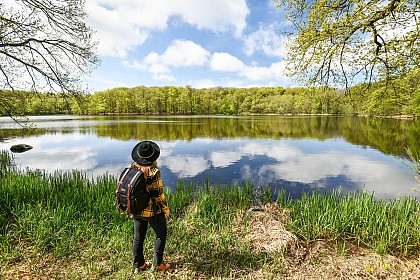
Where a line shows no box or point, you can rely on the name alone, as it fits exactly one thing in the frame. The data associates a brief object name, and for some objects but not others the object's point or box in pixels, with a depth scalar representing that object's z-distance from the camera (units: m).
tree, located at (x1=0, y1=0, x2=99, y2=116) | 7.74
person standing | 3.03
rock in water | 17.08
